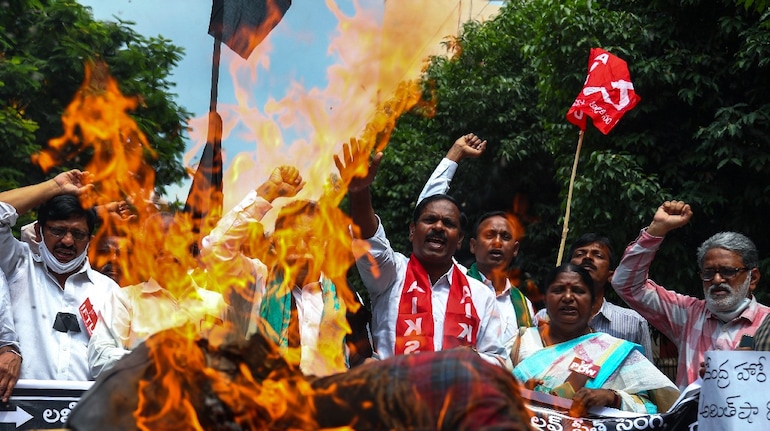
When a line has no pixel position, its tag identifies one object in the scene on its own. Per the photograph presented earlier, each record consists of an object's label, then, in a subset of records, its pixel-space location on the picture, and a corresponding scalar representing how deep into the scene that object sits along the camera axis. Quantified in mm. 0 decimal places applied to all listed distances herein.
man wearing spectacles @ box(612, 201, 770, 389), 5891
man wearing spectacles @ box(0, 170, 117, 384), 5199
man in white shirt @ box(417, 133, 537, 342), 6816
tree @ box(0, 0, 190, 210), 13578
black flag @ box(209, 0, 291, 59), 6344
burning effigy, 2967
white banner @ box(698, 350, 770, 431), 4898
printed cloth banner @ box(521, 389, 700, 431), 5043
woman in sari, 5273
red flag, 8734
